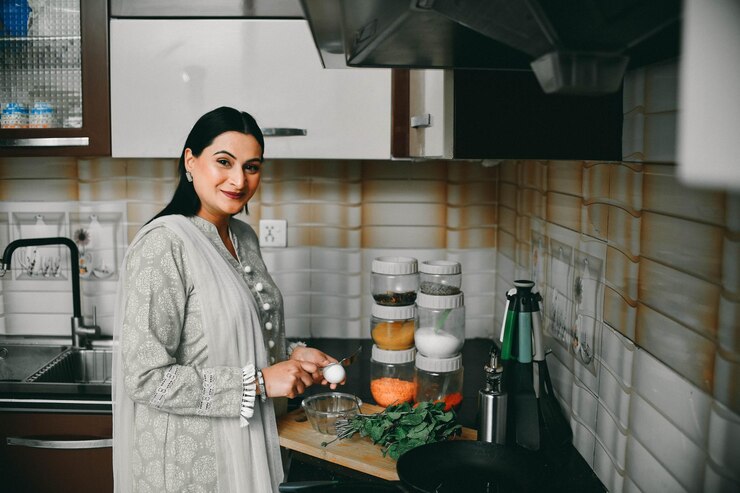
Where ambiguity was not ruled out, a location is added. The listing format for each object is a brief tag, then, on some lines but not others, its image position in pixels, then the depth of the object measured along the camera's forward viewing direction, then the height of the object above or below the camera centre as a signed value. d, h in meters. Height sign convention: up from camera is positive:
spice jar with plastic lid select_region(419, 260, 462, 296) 1.77 -0.26
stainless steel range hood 0.68 +0.16
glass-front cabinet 1.98 +0.29
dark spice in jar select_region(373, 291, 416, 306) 1.87 -0.32
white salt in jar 1.71 -0.38
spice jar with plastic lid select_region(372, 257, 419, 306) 1.84 -0.29
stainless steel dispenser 1.40 -0.45
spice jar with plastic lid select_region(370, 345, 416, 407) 1.81 -0.52
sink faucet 2.26 -0.44
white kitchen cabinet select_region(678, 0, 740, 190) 0.41 +0.05
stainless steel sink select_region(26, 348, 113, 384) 2.33 -0.62
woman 1.48 -0.38
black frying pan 1.21 -0.52
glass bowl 1.59 -0.55
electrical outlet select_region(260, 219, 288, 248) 2.48 -0.19
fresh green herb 1.44 -0.52
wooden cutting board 1.41 -0.58
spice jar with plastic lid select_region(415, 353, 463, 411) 1.74 -0.51
